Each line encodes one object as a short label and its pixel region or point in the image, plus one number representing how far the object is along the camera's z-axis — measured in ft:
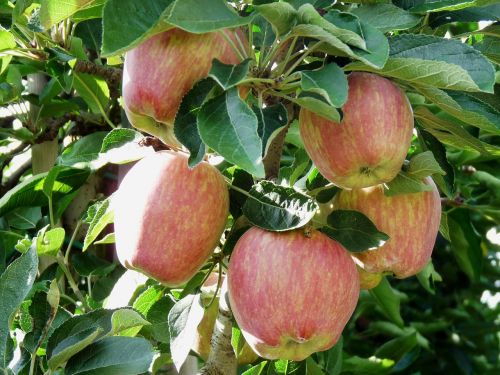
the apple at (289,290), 3.32
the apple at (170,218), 3.50
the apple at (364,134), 3.40
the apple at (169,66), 3.33
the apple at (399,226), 3.78
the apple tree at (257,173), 3.11
